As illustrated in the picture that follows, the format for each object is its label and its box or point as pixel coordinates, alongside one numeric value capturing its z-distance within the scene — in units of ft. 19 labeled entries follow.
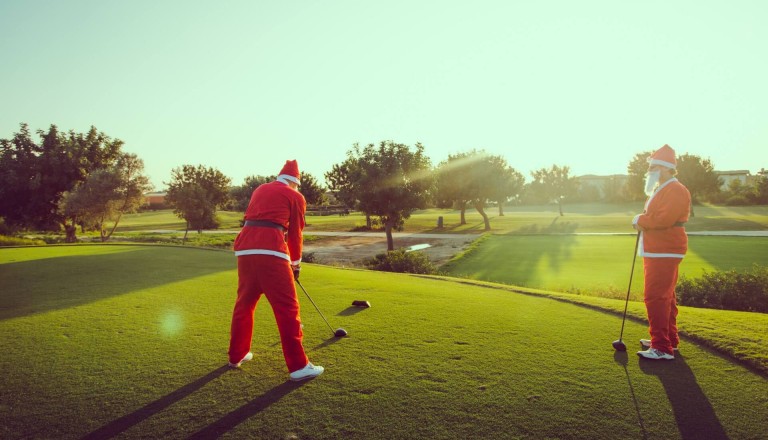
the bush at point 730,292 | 36.99
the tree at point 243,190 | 308.40
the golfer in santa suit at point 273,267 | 16.76
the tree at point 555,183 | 301.02
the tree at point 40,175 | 113.50
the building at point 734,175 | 422.00
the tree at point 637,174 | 225.15
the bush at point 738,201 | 253.24
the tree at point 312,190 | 300.50
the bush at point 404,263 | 63.52
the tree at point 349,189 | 107.65
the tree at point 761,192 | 249.82
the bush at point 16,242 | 79.84
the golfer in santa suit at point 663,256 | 18.45
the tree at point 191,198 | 119.34
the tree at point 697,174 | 212.64
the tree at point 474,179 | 172.45
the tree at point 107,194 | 104.18
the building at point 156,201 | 334.19
